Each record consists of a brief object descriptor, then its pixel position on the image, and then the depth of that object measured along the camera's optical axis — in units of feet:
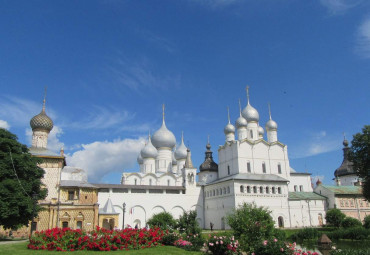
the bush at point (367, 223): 85.43
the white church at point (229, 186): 118.52
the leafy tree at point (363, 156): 88.00
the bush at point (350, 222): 92.79
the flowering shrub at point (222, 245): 37.83
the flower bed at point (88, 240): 44.86
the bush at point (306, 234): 73.13
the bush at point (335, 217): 104.78
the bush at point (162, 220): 87.23
